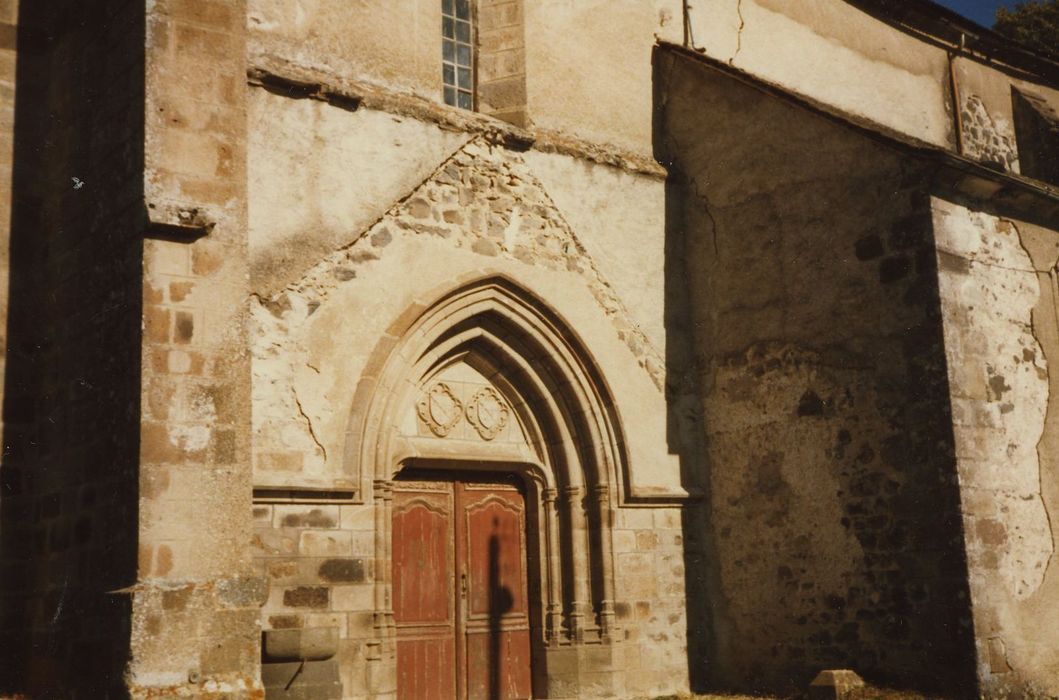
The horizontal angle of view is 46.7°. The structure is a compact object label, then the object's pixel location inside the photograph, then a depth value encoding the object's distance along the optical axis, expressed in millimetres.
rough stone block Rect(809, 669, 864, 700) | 9008
